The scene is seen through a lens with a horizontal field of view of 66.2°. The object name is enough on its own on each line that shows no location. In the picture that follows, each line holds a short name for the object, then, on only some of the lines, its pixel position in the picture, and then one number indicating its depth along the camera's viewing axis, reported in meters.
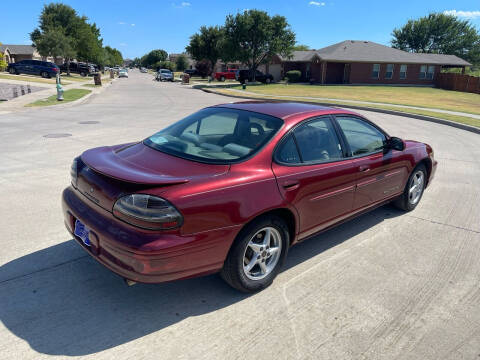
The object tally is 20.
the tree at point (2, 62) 18.56
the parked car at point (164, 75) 56.44
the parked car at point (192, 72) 74.50
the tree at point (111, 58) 87.00
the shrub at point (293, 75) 48.69
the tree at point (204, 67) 68.61
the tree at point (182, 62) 104.38
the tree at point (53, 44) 45.22
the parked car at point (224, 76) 56.00
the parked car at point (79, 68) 53.84
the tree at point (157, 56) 173.62
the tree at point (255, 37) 44.12
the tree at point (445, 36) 74.81
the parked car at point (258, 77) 46.97
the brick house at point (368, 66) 46.50
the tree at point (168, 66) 111.69
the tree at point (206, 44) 64.50
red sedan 2.62
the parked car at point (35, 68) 38.59
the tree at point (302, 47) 105.44
